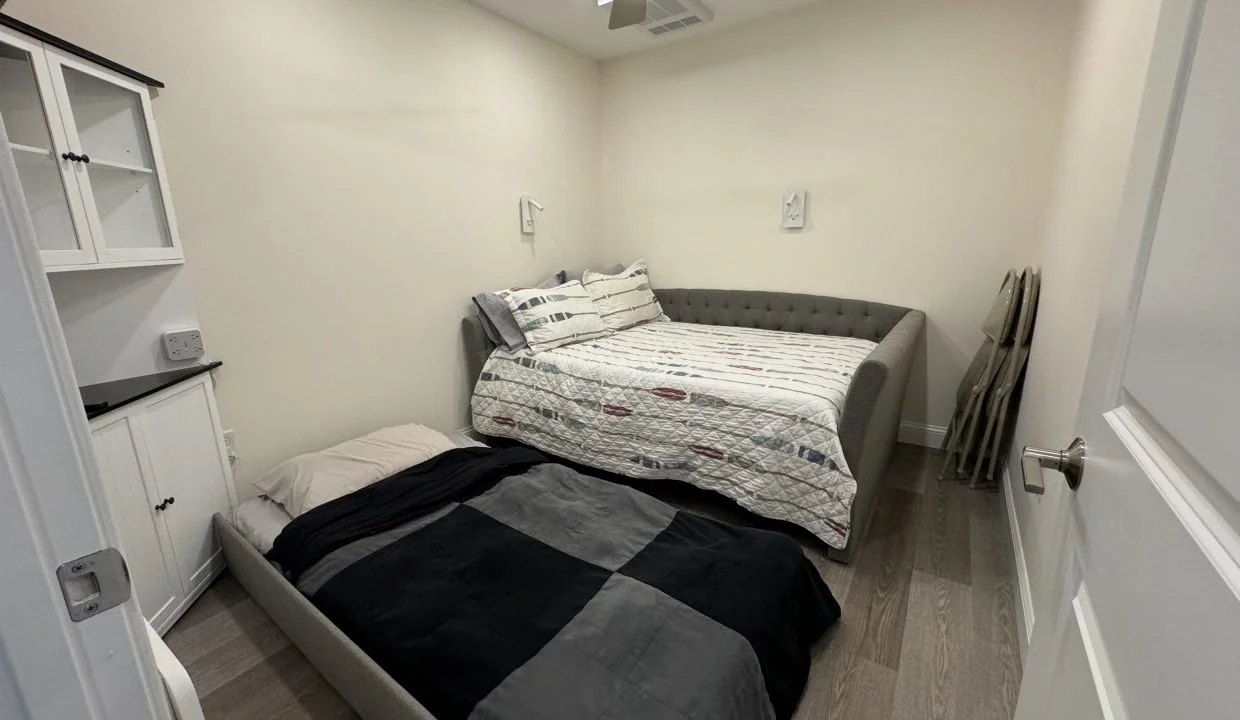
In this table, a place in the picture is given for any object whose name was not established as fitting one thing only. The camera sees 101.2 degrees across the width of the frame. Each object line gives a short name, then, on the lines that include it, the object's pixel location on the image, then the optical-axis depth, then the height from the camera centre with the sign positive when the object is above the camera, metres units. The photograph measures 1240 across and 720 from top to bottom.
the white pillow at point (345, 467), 1.97 -0.91
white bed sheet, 1.84 -1.02
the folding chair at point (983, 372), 2.47 -0.71
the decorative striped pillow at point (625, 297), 3.44 -0.41
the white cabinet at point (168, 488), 1.53 -0.79
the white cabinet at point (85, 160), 1.34 +0.25
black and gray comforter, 1.14 -0.95
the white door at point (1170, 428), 0.38 -0.18
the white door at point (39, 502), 0.42 -0.22
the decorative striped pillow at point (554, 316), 2.93 -0.45
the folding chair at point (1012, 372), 2.36 -0.67
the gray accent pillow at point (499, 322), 2.94 -0.47
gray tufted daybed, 1.90 -0.57
